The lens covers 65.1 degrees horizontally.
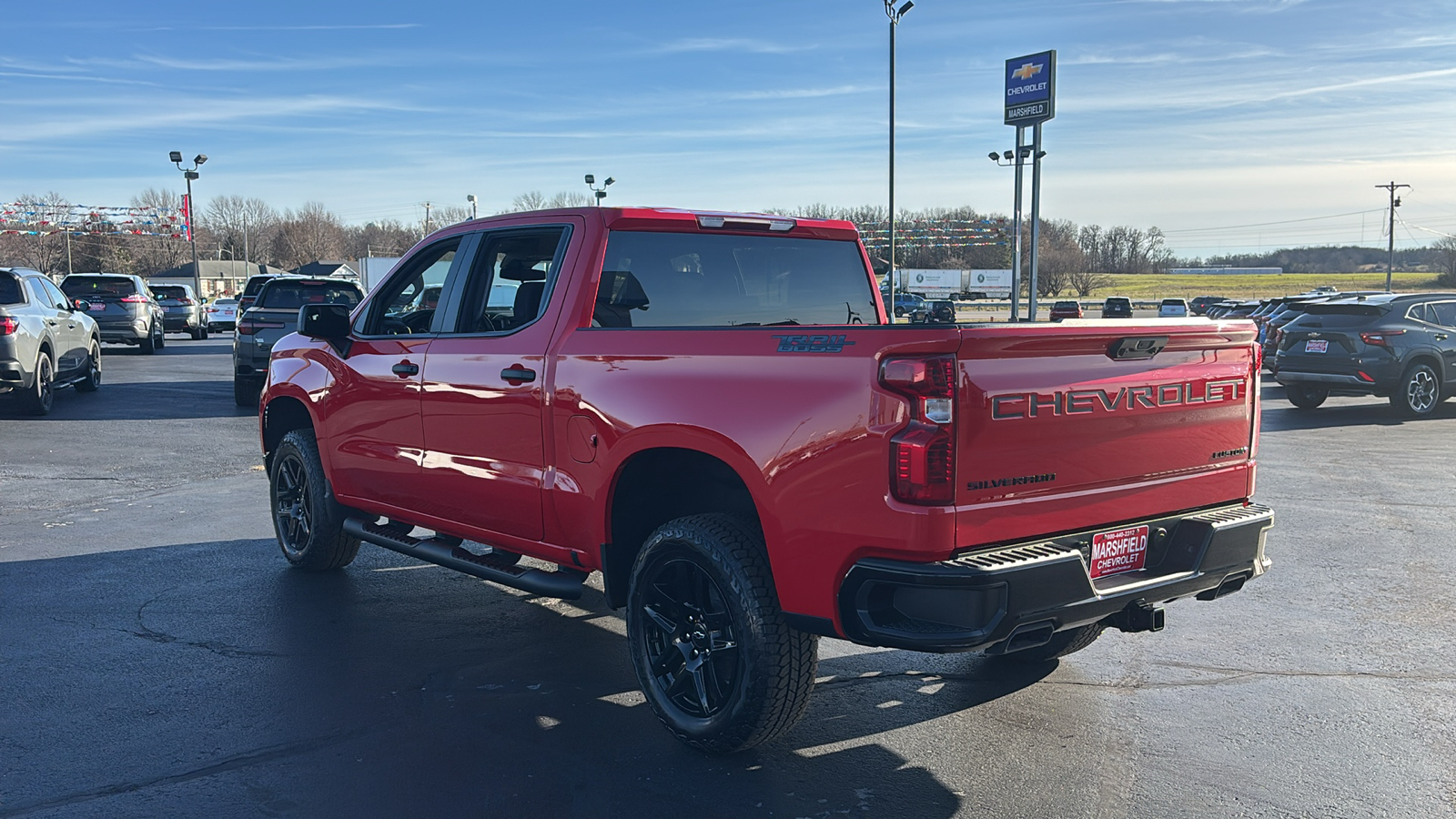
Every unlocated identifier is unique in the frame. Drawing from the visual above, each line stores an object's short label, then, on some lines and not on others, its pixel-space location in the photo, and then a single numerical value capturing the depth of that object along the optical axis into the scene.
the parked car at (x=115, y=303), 26.45
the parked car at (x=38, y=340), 13.67
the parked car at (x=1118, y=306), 43.06
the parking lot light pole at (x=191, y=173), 52.31
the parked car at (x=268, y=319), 15.91
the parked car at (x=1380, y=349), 15.47
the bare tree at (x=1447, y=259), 98.02
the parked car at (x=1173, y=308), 43.92
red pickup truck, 3.51
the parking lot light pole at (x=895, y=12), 26.08
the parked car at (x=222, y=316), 47.94
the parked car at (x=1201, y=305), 45.41
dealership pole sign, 30.39
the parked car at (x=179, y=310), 38.16
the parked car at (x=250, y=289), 21.71
